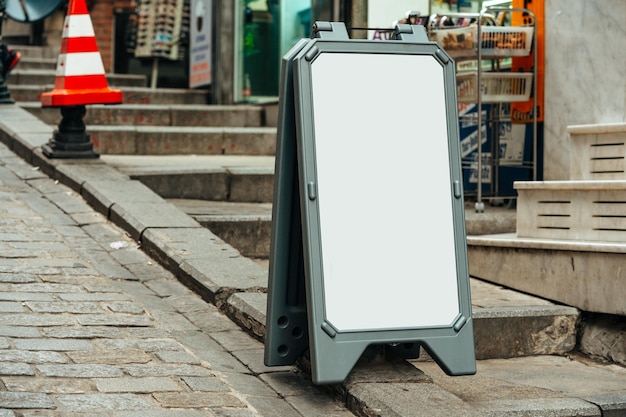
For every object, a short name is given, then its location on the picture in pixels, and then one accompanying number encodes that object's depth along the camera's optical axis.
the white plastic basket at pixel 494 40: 8.91
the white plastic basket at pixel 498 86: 9.00
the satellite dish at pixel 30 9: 13.85
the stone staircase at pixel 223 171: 6.58
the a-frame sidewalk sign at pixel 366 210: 4.90
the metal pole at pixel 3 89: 13.01
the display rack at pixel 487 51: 8.86
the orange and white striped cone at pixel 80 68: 9.69
